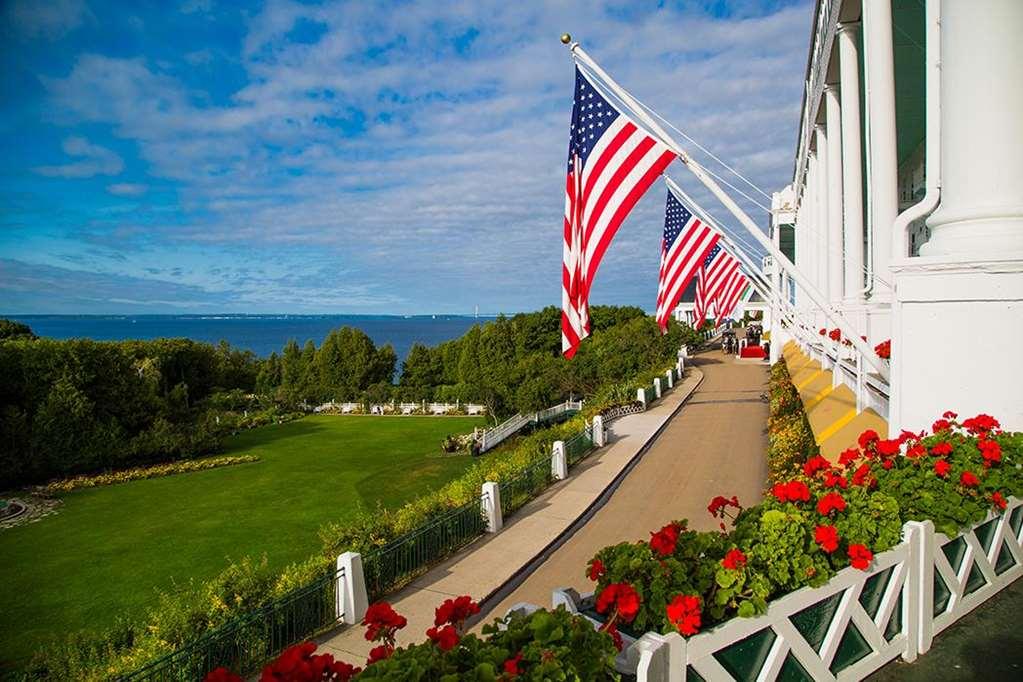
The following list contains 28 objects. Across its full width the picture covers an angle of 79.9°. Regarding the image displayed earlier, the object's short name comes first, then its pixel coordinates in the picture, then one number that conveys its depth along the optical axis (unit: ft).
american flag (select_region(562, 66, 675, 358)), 34.47
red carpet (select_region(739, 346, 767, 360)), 147.89
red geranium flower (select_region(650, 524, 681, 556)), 12.76
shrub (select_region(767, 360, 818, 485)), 41.93
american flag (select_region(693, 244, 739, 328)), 91.50
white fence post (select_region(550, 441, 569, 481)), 55.06
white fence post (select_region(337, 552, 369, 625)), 31.78
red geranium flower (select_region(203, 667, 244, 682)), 9.36
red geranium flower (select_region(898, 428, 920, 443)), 19.29
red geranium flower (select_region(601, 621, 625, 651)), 10.92
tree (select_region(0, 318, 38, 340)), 150.20
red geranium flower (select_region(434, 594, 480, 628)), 11.20
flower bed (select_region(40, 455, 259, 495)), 94.59
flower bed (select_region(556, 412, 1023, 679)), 11.76
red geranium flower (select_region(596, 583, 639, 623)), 11.03
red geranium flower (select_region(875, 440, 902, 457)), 17.94
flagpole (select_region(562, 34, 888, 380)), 29.96
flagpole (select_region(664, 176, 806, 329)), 58.39
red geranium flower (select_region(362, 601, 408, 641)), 11.15
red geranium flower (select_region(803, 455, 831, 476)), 18.10
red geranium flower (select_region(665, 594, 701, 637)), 10.62
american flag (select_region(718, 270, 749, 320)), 96.22
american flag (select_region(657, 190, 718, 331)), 59.88
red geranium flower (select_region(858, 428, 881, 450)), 19.49
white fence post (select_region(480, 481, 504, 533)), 43.83
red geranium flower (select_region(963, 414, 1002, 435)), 17.74
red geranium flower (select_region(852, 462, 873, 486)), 15.88
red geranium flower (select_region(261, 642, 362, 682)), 9.61
